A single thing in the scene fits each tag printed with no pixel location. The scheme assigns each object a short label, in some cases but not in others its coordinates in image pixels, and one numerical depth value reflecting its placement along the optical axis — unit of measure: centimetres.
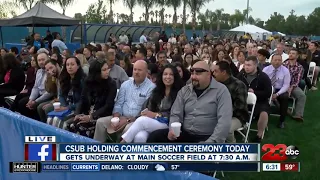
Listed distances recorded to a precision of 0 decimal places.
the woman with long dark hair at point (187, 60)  819
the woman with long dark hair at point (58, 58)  730
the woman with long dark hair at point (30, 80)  733
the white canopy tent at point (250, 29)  3362
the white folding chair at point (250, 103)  541
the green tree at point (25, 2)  4231
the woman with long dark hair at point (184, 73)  602
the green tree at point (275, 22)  9244
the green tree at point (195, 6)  4841
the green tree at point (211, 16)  8575
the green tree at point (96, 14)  5234
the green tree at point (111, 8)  4346
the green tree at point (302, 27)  8500
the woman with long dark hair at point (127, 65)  816
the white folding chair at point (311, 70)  1030
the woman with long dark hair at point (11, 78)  764
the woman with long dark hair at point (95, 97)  538
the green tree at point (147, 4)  4659
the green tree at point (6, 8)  4395
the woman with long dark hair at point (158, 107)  450
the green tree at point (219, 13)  9189
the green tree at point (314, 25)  8350
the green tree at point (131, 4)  4631
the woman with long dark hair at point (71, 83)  593
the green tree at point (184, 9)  4806
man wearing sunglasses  408
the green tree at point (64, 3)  4444
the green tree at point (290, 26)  8781
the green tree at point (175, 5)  4788
